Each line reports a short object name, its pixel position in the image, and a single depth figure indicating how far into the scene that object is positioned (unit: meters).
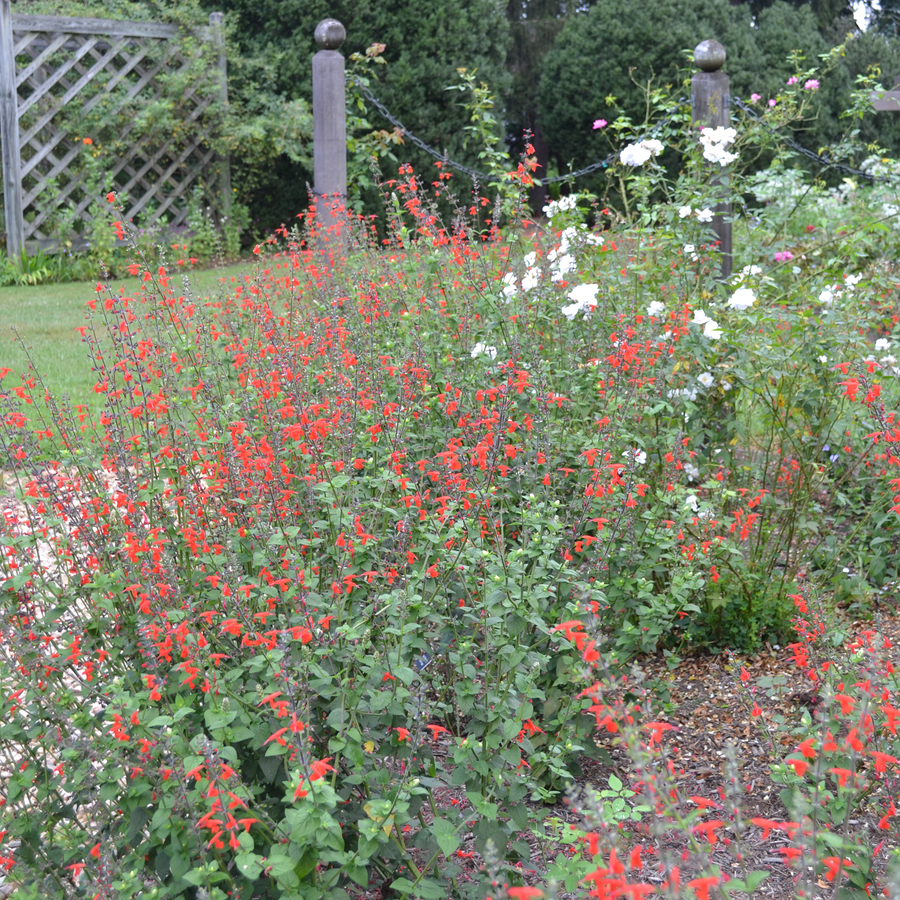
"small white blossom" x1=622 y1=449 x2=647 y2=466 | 2.77
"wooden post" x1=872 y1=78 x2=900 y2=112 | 10.34
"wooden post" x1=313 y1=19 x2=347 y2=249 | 5.72
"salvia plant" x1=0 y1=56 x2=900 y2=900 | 1.65
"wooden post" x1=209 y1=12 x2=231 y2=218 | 9.73
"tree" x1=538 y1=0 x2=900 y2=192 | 12.84
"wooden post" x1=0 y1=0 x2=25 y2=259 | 8.61
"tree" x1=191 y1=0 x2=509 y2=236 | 10.48
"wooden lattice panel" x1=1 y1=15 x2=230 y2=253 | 9.08
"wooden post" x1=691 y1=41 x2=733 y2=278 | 4.52
